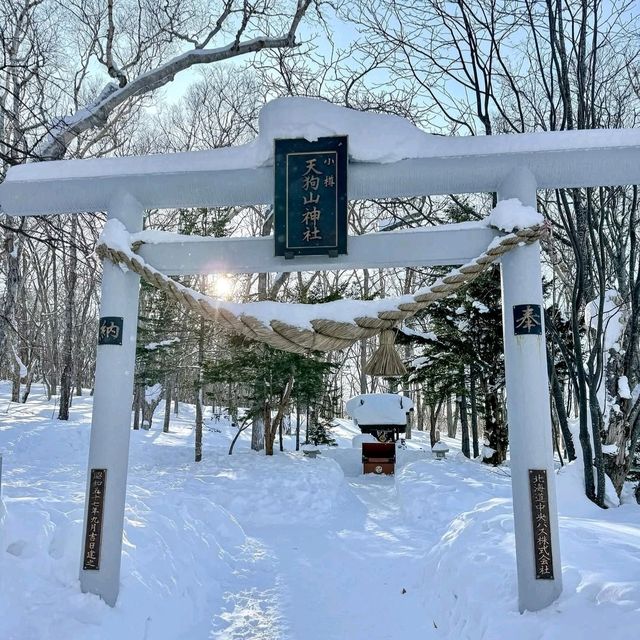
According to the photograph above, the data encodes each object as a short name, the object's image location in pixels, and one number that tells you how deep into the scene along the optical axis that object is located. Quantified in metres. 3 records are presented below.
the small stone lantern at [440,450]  15.12
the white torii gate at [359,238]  3.55
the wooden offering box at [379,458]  15.48
